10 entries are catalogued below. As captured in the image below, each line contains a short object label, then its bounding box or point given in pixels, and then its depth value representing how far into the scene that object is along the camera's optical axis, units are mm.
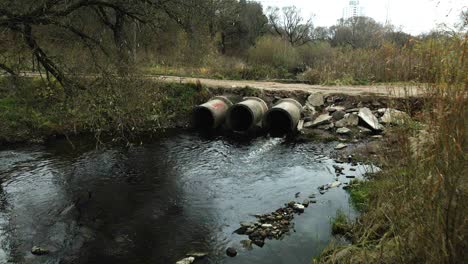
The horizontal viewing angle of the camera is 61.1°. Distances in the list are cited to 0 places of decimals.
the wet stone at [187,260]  6395
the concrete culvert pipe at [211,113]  15969
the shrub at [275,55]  31527
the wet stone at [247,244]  6934
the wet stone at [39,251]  6633
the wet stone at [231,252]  6688
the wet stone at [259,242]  7014
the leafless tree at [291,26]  49747
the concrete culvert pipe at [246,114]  15484
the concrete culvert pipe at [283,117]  15156
